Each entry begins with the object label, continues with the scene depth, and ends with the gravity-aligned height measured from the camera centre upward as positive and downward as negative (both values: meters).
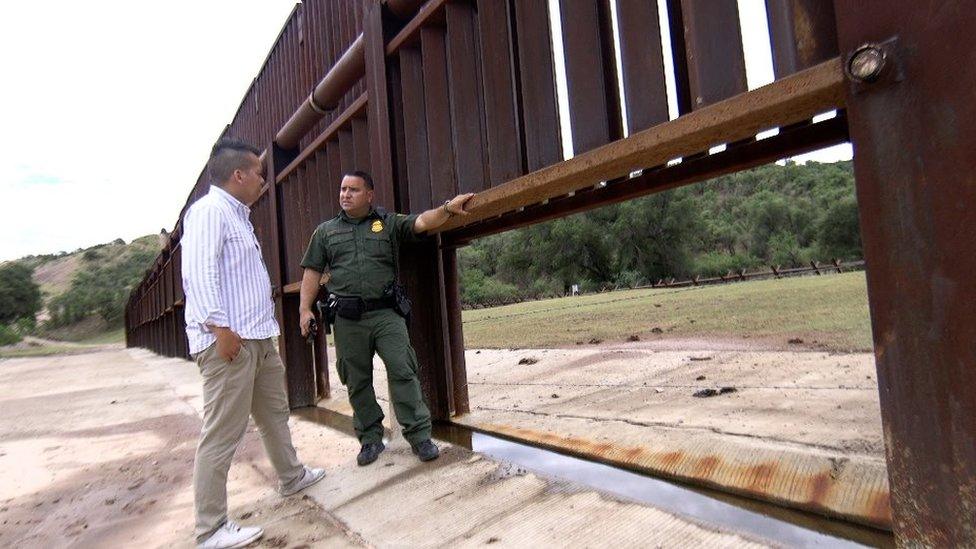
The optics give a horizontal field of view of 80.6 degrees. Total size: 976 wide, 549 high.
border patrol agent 3.37 -0.02
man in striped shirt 2.46 -0.04
